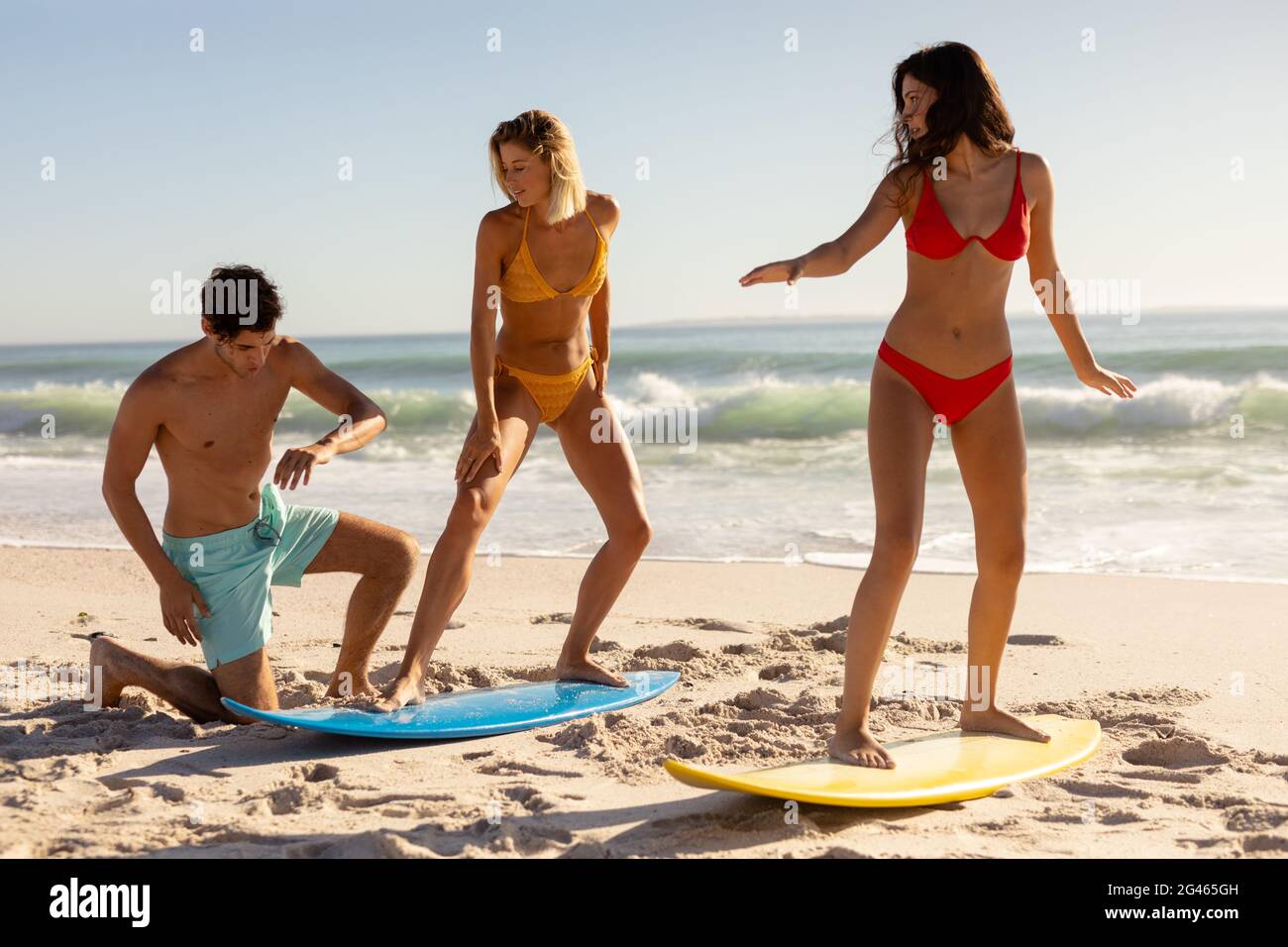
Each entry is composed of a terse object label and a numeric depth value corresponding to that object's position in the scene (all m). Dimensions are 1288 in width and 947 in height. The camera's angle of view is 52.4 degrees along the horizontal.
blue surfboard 3.99
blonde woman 4.31
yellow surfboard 3.23
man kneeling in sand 4.14
